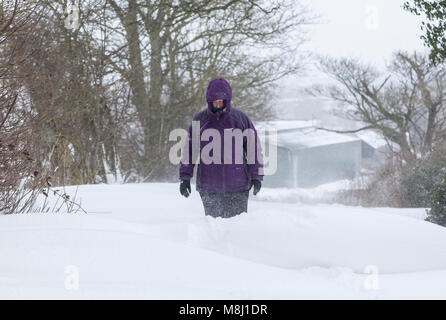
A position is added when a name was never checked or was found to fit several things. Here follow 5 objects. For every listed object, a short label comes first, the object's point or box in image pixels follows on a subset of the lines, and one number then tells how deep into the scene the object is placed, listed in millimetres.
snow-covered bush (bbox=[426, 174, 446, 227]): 12680
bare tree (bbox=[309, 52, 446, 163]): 37219
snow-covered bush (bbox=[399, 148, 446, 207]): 17711
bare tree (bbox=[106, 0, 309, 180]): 21687
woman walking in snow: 7770
